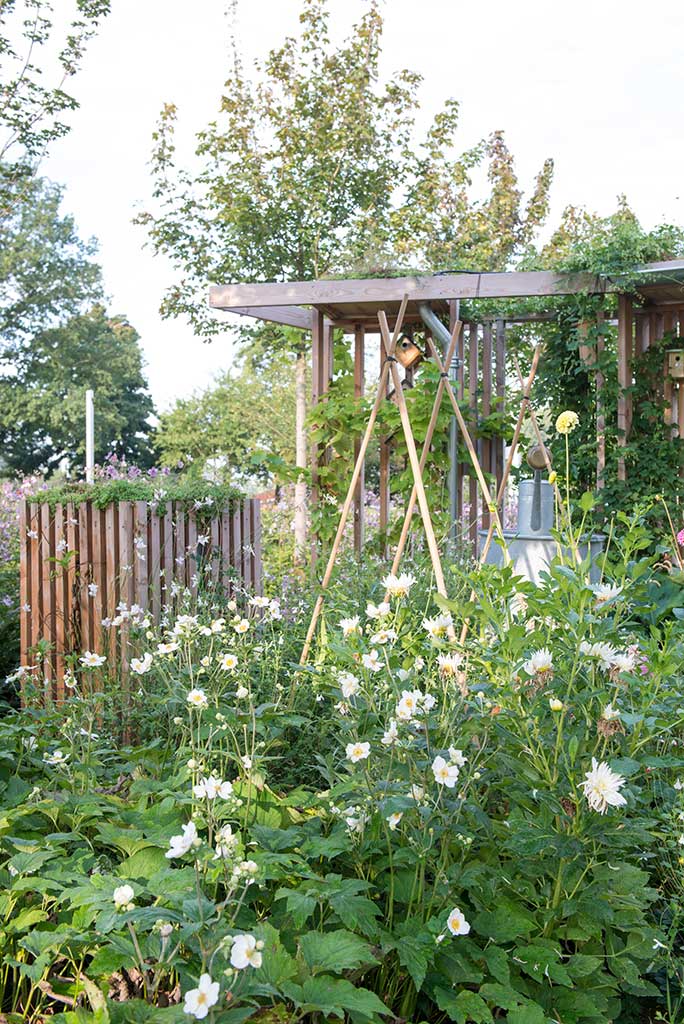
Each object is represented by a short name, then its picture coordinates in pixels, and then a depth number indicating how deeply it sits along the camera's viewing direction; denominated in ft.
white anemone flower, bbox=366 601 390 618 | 7.77
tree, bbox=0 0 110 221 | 30.73
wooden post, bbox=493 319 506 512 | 24.38
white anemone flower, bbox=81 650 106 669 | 8.79
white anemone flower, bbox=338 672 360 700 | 7.04
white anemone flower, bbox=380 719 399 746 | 6.44
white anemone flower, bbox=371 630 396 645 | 7.39
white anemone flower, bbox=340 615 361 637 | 7.66
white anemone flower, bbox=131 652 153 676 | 8.38
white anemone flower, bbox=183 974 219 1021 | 4.39
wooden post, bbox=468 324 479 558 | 23.35
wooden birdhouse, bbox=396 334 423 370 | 22.36
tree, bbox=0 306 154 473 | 81.00
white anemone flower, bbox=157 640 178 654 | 8.10
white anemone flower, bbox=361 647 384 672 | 7.27
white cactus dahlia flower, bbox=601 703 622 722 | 6.24
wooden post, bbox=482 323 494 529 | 23.82
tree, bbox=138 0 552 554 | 39.63
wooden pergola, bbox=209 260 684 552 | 21.08
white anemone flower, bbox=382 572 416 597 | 8.32
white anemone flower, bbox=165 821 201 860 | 4.73
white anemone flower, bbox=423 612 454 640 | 7.19
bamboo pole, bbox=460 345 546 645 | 16.87
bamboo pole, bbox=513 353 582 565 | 16.04
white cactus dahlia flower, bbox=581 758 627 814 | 5.82
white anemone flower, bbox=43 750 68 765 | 7.54
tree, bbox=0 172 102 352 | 83.87
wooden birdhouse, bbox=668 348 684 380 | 22.12
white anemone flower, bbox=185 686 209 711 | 6.72
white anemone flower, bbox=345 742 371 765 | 6.56
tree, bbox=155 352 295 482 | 53.52
